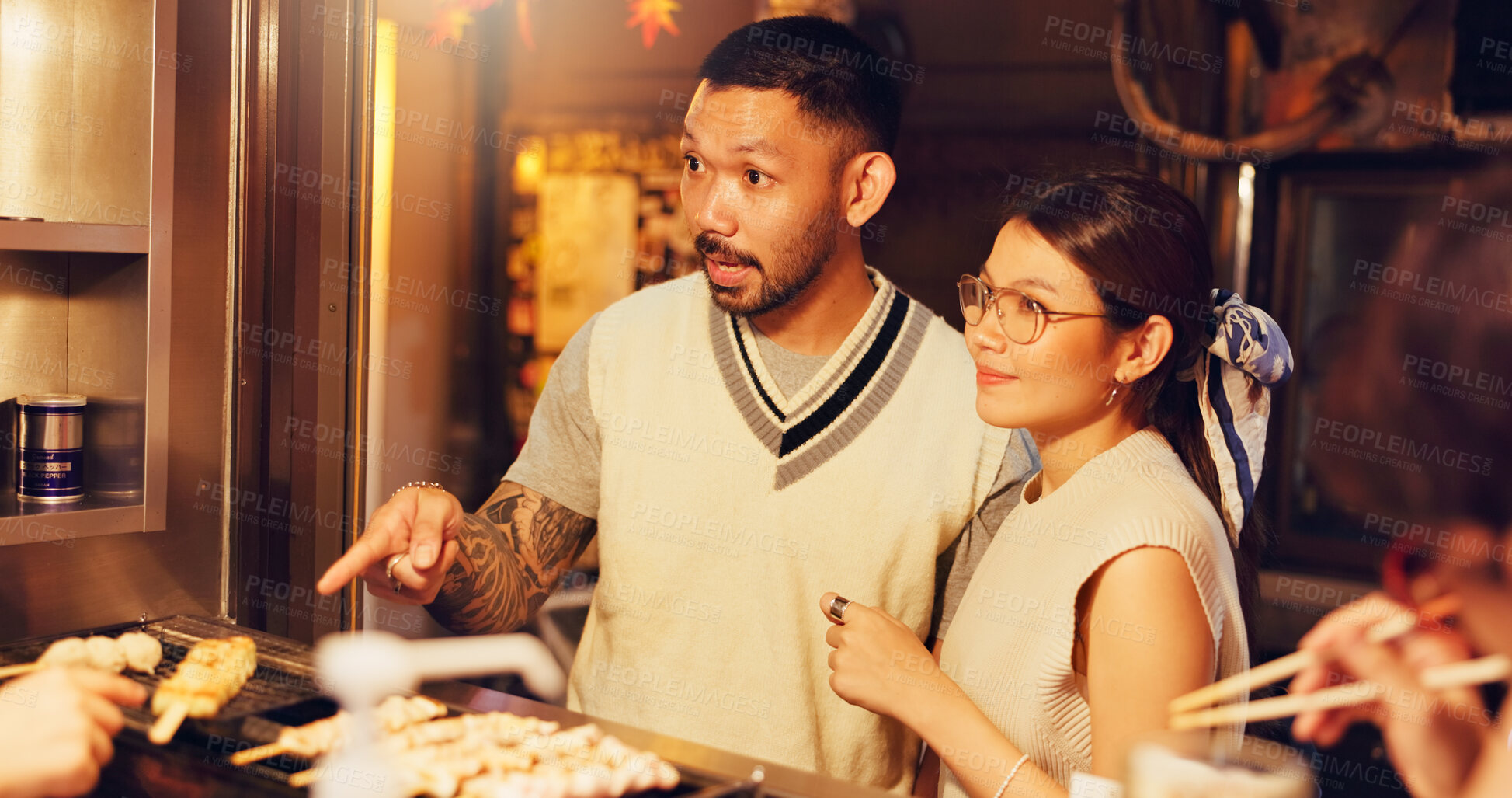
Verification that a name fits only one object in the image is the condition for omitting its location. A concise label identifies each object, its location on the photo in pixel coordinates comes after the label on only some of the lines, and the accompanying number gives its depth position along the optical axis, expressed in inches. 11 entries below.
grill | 50.0
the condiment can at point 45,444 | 70.1
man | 76.3
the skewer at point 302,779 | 47.8
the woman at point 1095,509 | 56.4
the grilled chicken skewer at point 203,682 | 53.5
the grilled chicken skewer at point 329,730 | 51.1
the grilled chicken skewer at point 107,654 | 59.1
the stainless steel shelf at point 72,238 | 64.4
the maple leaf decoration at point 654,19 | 166.6
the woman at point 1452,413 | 28.8
